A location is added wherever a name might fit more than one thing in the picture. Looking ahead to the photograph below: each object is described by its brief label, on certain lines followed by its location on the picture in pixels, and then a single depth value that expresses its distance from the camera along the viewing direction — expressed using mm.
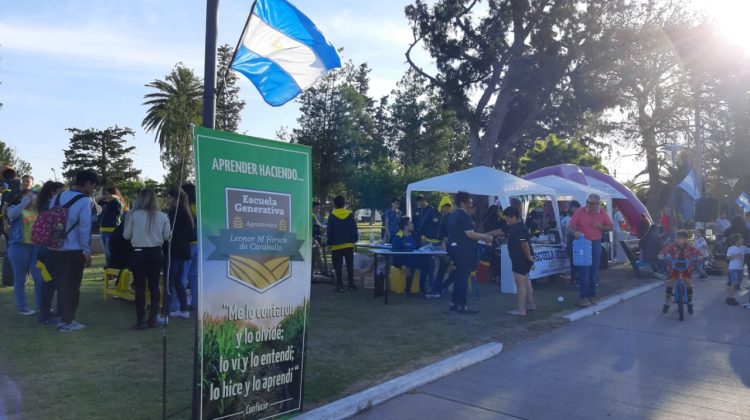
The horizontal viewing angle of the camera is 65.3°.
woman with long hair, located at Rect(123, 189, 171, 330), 7055
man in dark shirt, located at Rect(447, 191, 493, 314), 8992
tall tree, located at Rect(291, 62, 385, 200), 42969
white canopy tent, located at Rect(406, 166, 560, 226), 12867
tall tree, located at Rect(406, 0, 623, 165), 21812
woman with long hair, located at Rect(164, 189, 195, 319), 7648
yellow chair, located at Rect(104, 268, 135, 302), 8781
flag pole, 5247
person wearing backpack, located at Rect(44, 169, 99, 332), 6824
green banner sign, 3861
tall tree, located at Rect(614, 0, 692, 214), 23531
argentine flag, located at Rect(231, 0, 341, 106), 6348
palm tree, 34816
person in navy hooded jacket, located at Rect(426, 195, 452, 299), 10833
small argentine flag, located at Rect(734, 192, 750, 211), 20422
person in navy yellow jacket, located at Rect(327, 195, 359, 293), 10609
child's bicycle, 9398
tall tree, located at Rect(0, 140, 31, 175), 54344
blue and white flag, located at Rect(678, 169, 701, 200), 18953
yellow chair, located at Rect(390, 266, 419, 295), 11055
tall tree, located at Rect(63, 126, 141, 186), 55219
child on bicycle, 9445
